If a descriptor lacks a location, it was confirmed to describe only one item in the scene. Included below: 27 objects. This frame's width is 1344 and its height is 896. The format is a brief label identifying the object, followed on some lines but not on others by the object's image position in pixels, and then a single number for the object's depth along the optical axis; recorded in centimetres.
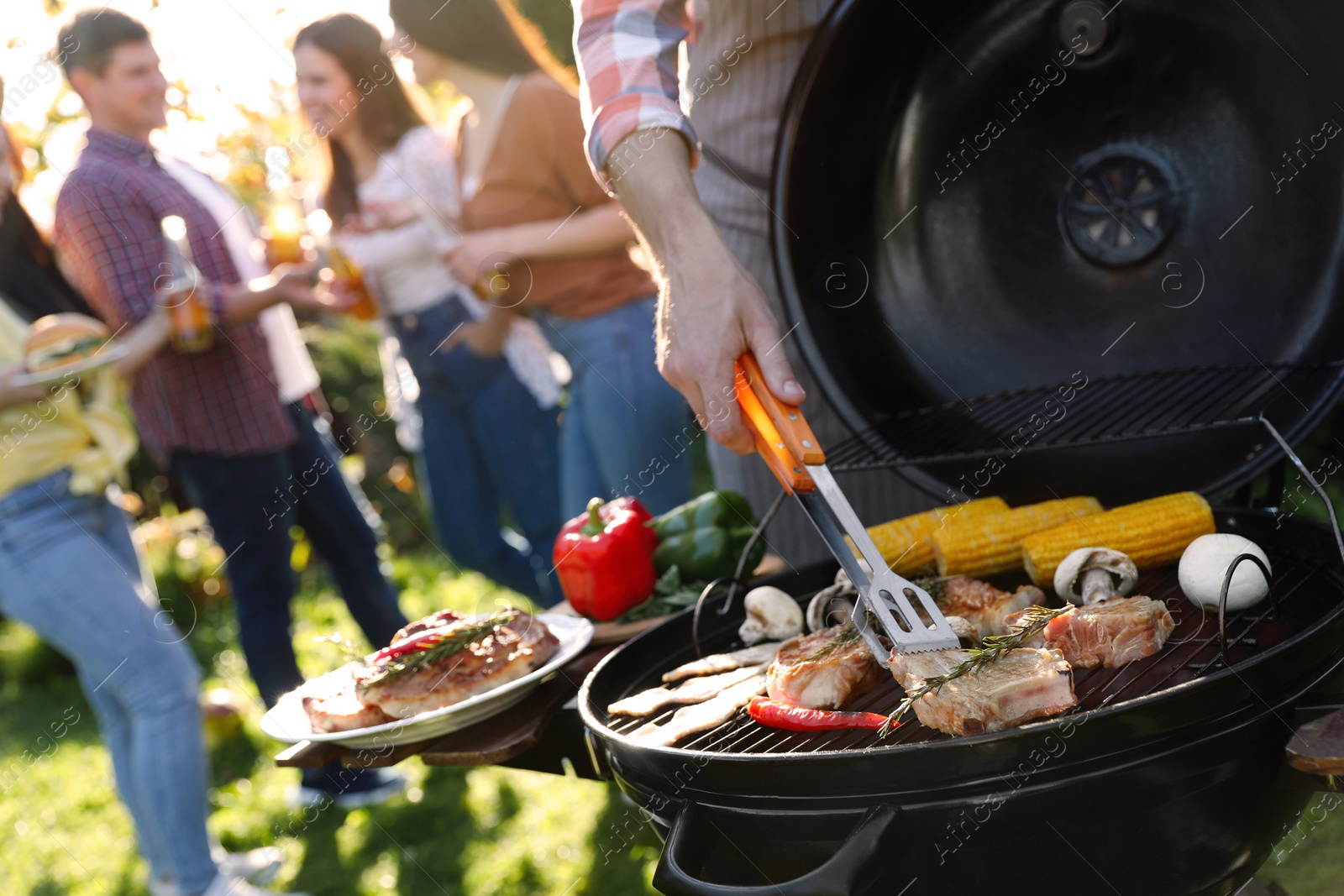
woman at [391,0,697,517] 368
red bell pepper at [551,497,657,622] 254
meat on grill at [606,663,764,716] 169
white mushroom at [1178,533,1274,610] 157
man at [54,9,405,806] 357
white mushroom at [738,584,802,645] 195
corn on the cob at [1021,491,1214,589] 183
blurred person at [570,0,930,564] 168
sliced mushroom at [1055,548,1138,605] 177
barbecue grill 126
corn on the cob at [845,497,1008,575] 206
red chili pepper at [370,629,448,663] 197
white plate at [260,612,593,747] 182
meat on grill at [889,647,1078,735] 137
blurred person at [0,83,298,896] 319
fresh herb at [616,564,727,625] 254
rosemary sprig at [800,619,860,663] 163
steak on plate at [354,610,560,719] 186
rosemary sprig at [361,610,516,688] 191
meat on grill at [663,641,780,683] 181
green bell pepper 269
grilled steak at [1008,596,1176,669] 153
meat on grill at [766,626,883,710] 157
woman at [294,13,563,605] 418
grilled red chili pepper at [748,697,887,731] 152
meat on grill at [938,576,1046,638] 177
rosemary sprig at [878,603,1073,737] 141
